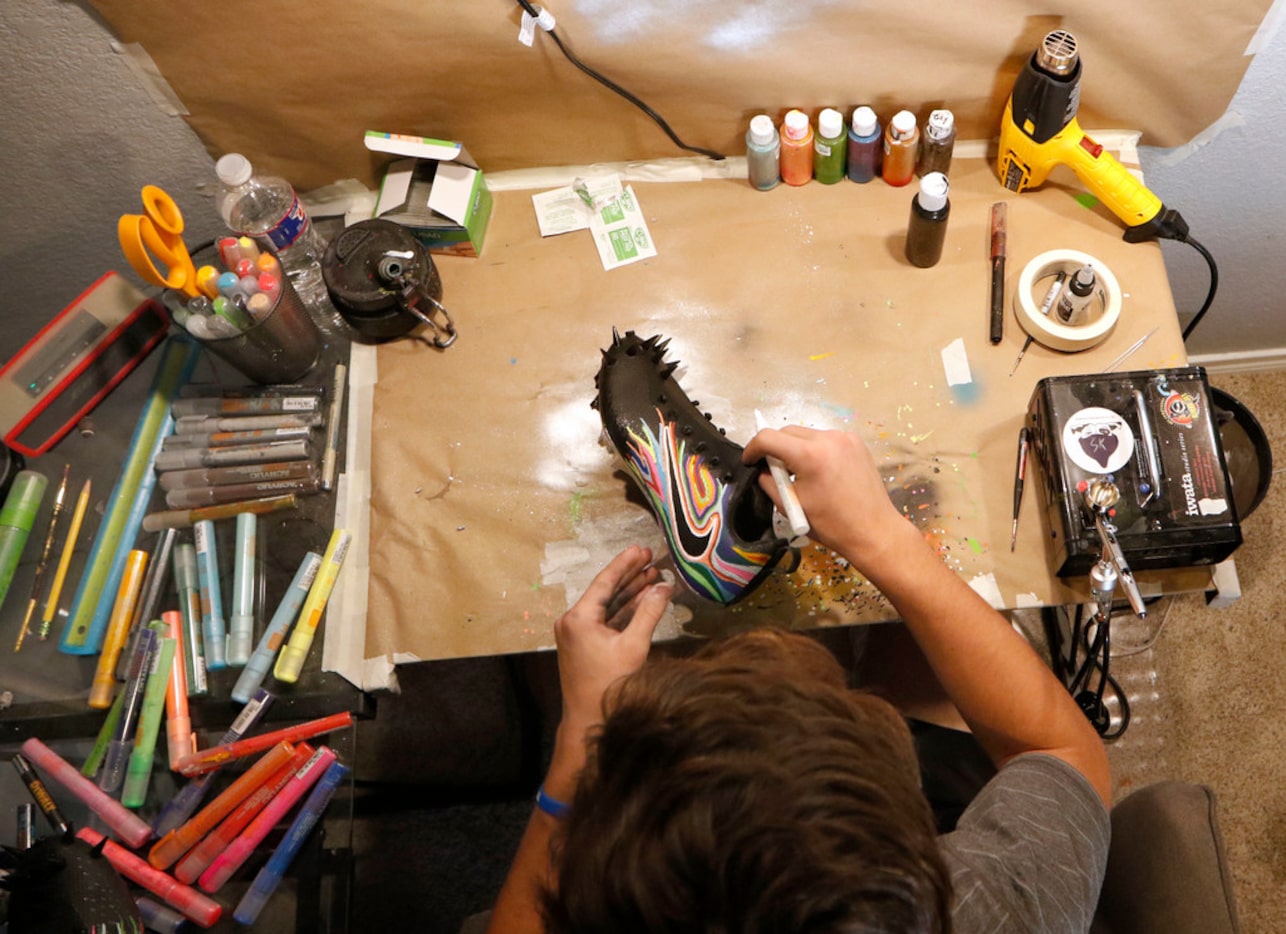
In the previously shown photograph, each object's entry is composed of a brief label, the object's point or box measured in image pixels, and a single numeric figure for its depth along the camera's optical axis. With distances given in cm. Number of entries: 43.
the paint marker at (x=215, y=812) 91
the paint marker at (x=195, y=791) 94
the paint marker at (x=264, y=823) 91
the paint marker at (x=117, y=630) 97
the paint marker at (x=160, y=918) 90
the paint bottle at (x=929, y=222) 95
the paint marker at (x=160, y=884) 90
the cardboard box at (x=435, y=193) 105
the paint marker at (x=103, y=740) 96
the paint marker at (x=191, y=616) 97
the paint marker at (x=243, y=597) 97
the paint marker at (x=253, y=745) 93
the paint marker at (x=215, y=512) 102
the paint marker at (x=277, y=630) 96
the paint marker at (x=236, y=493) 102
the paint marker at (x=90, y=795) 92
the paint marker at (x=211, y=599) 98
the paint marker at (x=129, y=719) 95
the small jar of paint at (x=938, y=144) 99
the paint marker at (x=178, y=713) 94
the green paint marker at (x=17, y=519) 102
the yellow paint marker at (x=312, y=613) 95
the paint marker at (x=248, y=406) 105
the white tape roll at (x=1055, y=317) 96
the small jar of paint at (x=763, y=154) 101
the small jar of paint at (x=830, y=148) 101
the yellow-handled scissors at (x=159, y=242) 87
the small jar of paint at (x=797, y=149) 101
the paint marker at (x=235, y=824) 91
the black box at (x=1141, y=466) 86
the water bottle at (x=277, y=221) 102
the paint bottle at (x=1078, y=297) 93
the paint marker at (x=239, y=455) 103
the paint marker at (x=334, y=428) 103
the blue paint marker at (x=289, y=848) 90
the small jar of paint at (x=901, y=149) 99
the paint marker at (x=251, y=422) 104
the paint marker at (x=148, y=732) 93
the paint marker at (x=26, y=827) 92
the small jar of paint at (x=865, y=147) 101
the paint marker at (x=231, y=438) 103
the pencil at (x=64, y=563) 101
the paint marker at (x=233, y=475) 103
